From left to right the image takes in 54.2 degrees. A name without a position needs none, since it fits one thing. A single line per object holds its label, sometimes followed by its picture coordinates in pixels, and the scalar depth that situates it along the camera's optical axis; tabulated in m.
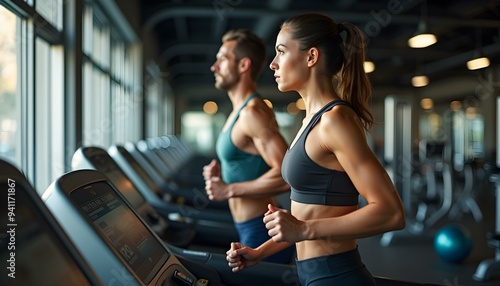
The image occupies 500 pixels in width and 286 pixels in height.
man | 2.10
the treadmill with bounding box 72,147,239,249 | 2.25
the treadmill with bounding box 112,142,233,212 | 3.33
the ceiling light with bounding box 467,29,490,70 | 7.67
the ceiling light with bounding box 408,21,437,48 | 5.89
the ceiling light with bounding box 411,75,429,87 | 11.40
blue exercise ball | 4.34
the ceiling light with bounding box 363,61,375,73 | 8.25
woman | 1.15
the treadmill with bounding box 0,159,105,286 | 0.95
